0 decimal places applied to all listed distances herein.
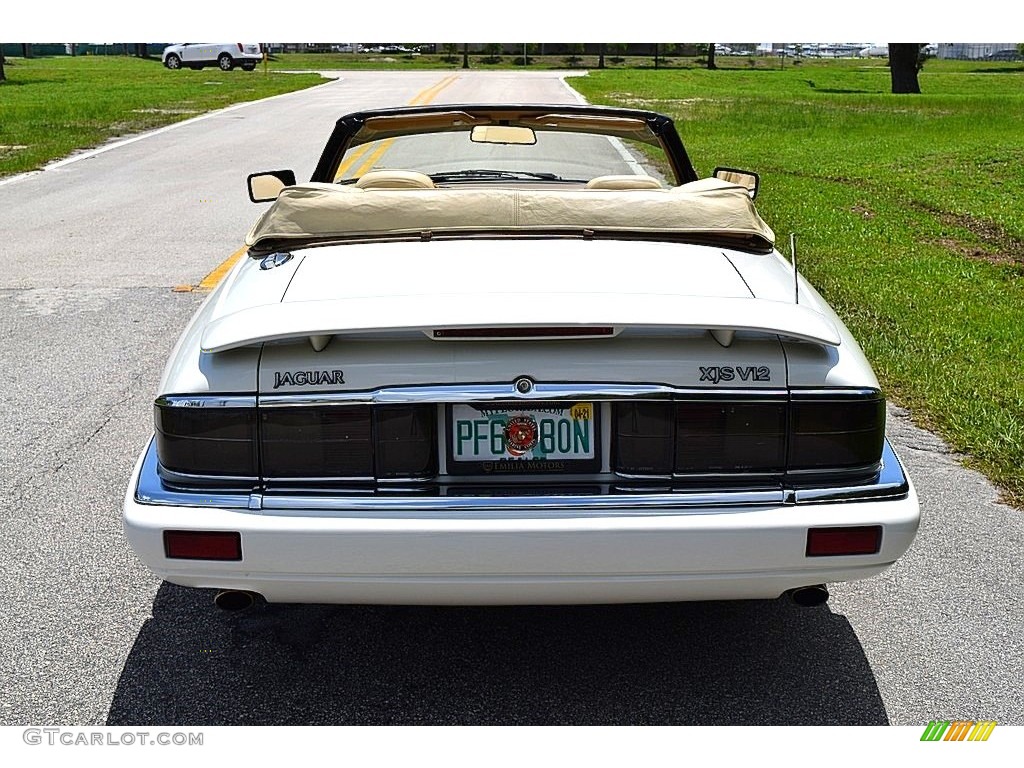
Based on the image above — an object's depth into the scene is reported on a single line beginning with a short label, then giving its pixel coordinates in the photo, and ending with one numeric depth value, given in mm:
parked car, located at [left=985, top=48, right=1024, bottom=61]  96206
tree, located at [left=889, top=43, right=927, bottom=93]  41156
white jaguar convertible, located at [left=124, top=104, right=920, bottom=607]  2865
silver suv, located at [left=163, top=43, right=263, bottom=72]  54750
